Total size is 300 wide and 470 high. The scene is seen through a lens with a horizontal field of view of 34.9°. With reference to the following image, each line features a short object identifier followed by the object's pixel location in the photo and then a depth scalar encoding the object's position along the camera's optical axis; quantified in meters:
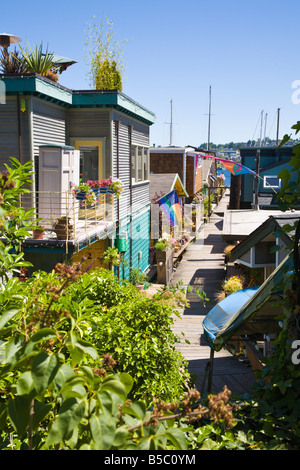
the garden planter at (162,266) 22.11
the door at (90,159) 16.42
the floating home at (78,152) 12.70
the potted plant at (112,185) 15.11
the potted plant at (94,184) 14.58
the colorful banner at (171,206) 25.17
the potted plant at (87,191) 13.40
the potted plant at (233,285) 16.31
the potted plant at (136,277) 19.42
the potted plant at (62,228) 12.17
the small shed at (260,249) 9.13
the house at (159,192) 27.31
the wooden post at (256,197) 25.64
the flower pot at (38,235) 12.55
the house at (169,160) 38.53
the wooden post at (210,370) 8.48
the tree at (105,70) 16.67
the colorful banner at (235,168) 27.30
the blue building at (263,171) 35.06
